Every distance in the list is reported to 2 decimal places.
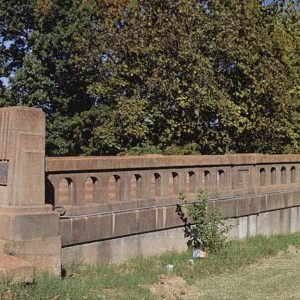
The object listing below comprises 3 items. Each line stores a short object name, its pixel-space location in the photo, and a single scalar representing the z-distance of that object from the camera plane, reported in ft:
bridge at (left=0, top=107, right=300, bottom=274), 21.68
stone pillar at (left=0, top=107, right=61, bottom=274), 21.38
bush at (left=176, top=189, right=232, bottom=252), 29.40
